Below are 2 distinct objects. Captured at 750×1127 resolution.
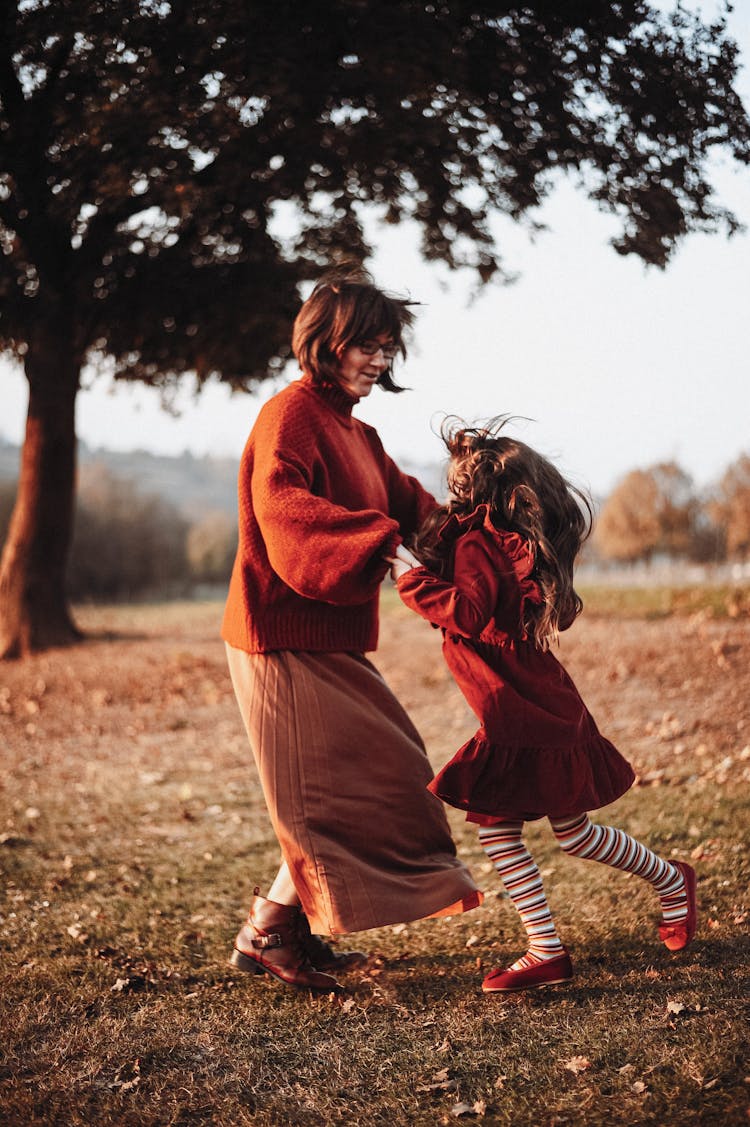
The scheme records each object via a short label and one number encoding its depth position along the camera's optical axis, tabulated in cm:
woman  302
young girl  299
